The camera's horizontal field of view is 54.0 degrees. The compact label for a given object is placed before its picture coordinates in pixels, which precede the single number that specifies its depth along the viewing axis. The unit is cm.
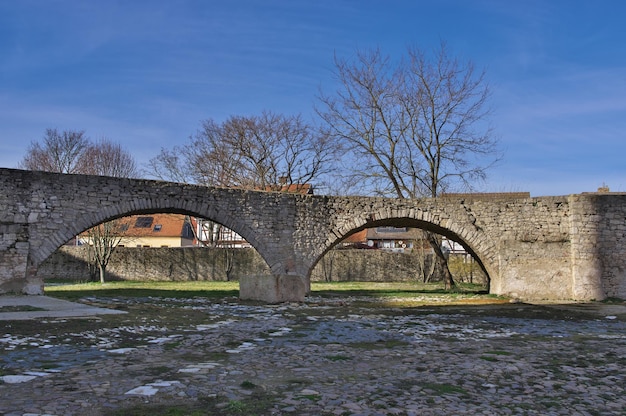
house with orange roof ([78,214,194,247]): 4997
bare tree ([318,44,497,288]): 2281
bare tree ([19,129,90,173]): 3123
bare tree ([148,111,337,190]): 3297
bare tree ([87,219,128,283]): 2834
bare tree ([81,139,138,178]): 3030
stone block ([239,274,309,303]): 1367
